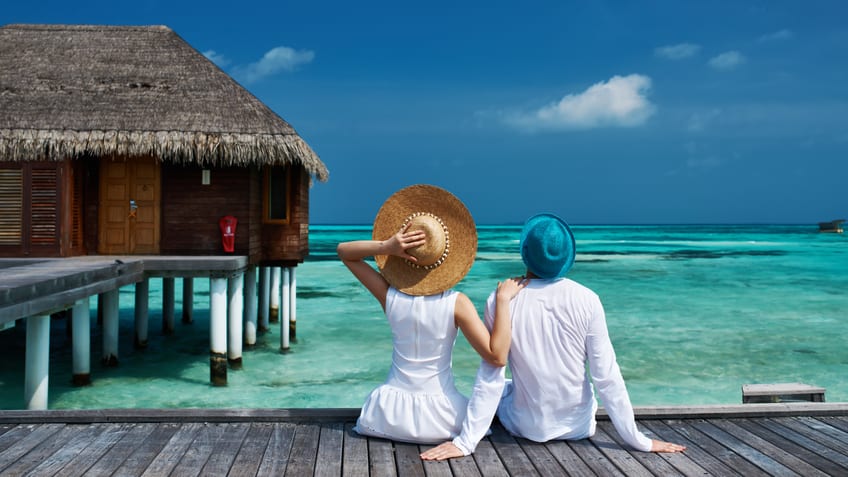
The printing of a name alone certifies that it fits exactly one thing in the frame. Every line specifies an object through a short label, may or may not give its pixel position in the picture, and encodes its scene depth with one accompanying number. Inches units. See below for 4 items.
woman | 130.1
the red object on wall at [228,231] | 399.5
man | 131.1
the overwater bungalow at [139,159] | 392.2
